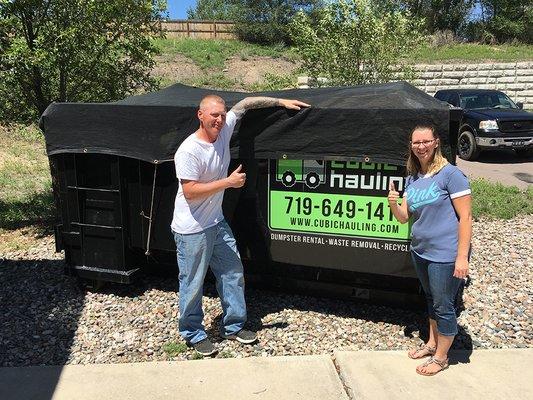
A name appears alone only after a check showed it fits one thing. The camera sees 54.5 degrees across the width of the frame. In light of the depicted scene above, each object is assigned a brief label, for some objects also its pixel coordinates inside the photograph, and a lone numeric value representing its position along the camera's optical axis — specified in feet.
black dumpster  13.17
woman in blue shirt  10.46
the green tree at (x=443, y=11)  121.60
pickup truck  40.34
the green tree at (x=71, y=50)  20.44
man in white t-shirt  11.53
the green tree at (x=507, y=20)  108.47
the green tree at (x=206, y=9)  193.12
